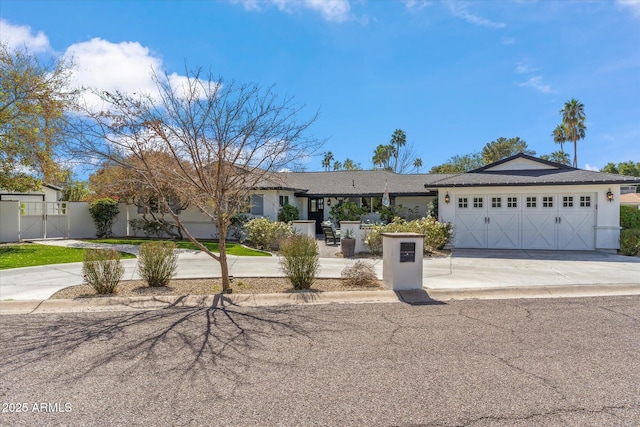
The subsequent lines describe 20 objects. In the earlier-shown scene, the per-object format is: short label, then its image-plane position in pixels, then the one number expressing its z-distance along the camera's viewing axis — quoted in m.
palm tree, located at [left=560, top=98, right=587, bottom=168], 42.44
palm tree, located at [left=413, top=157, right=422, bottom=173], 54.22
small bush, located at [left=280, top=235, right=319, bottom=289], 8.29
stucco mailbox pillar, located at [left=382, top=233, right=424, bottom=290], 8.26
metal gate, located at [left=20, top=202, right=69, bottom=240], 19.73
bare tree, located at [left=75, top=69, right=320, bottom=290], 7.72
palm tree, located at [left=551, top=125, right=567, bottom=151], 48.83
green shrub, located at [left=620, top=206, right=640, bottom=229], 17.12
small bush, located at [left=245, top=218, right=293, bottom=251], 16.06
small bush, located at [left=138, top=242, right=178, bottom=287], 8.46
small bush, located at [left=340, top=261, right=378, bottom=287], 8.84
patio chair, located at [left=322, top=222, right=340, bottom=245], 17.30
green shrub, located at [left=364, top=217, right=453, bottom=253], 14.43
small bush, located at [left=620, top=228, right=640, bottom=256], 14.02
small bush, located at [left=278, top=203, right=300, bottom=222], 20.95
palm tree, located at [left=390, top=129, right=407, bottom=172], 51.31
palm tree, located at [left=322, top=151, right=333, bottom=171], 59.01
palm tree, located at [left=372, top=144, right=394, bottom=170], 51.28
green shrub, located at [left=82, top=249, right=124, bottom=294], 7.83
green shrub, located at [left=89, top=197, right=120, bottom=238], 20.95
